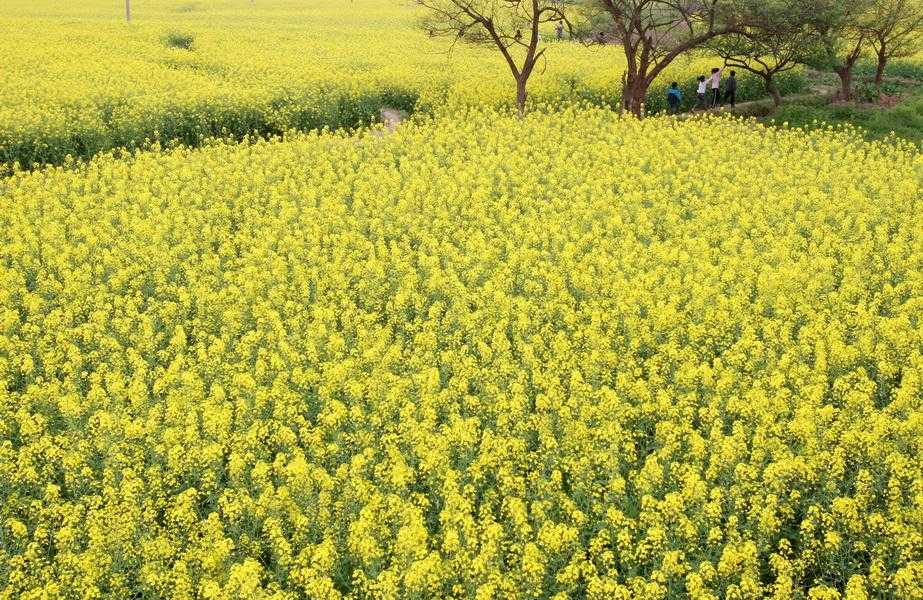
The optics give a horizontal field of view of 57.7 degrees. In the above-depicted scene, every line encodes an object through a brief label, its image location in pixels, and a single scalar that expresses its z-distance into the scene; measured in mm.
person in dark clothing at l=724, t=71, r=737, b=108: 30906
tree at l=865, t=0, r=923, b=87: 30031
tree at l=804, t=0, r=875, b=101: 25984
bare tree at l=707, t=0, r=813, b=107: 25714
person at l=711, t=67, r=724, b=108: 31203
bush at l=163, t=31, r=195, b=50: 44531
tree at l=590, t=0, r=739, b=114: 26438
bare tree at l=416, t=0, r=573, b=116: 27469
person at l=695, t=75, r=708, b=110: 31375
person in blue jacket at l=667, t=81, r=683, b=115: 29938
